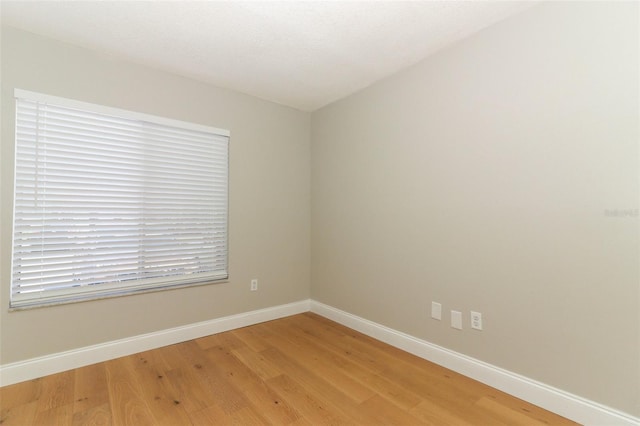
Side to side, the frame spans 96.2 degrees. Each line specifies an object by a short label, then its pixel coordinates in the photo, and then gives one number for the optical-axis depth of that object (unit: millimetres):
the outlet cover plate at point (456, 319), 2160
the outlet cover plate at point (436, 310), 2289
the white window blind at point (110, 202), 2084
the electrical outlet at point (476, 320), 2051
